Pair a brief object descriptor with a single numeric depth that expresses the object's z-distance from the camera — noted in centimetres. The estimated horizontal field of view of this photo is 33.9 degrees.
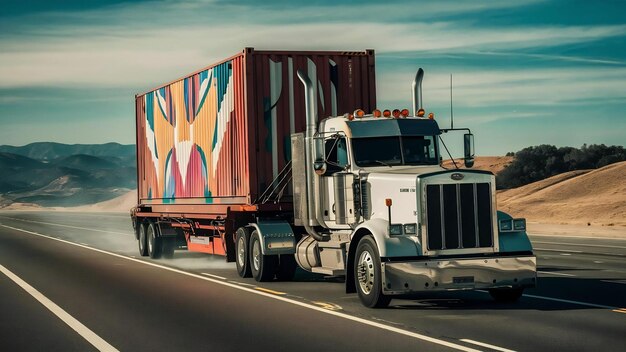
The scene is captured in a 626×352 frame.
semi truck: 1438
